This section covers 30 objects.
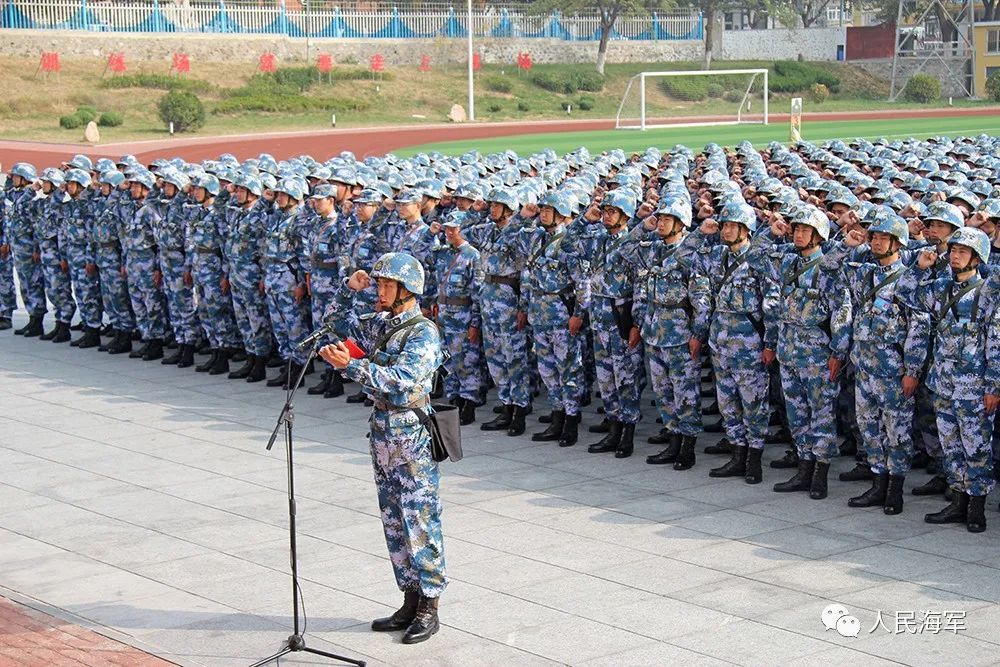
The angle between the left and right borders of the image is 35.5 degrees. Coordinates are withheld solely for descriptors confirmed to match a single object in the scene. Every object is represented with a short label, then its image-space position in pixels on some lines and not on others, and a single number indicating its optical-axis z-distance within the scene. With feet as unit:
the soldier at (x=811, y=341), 36.09
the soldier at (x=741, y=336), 37.58
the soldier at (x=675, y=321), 38.99
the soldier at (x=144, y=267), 56.44
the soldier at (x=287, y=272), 50.83
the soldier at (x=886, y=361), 34.32
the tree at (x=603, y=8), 233.14
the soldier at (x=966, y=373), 32.65
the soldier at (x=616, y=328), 41.16
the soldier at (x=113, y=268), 58.08
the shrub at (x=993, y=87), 218.07
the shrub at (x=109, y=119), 164.25
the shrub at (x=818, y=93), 225.97
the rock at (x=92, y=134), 149.79
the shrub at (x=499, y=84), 212.84
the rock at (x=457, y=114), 189.26
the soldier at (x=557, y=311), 42.39
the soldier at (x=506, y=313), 43.83
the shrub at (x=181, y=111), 164.14
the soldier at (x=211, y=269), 53.72
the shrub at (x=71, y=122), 161.68
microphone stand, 25.27
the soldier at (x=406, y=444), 26.89
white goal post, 166.39
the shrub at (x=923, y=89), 225.56
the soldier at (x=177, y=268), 55.31
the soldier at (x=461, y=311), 45.14
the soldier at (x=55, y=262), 60.75
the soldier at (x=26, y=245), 62.18
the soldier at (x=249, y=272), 52.08
